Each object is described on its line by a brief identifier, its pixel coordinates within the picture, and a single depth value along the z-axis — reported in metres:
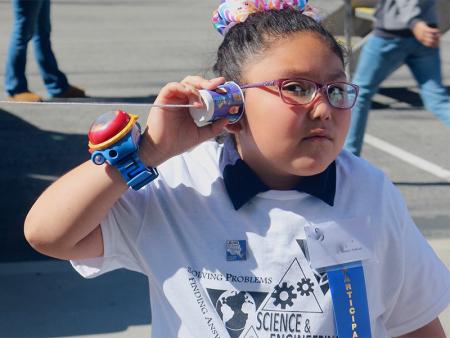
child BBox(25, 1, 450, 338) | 2.87
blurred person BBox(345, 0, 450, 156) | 9.05
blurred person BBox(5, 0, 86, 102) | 12.54
